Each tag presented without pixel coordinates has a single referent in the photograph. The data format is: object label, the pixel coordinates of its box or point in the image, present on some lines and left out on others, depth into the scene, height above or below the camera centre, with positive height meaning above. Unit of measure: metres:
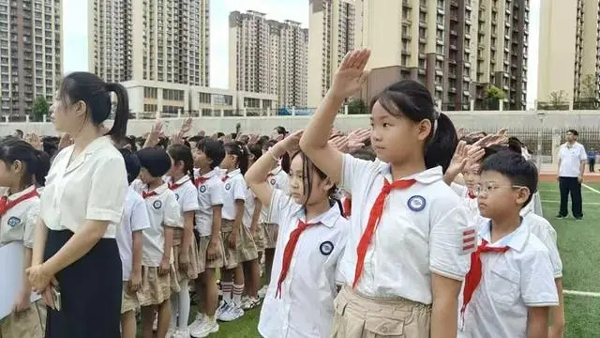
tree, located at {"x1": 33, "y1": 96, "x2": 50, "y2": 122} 46.41 +2.20
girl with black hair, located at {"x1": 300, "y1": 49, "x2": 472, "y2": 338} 1.50 -0.24
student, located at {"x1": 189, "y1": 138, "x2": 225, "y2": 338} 4.11 -0.69
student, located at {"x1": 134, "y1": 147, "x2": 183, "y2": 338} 3.38 -0.60
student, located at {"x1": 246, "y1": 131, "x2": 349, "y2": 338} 2.22 -0.49
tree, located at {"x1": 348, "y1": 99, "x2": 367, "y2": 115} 38.06 +2.24
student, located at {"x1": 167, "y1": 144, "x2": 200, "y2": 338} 3.73 -0.66
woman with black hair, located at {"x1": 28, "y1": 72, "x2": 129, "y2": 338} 2.05 -0.32
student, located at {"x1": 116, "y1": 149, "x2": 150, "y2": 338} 3.06 -0.62
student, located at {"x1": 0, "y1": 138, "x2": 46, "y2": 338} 2.71 -0.40
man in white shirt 9.53 -0.54
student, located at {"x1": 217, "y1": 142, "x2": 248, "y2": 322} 4.42 -0.79
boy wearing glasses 1.99 -0.50
